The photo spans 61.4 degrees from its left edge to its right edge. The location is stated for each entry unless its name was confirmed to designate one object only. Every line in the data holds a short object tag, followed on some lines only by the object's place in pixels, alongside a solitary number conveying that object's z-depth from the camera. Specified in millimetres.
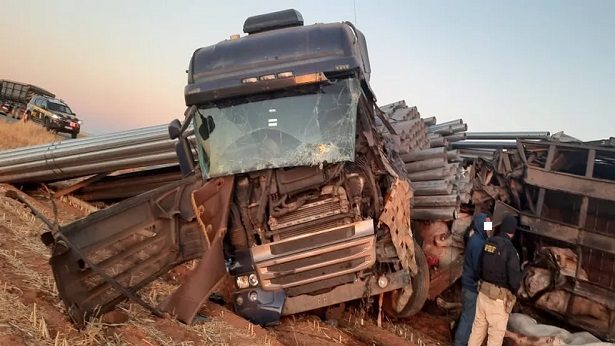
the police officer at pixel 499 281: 5738
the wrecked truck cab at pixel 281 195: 5273
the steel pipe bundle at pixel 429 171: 8273
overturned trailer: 7066
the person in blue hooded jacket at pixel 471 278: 6395
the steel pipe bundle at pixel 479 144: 12392
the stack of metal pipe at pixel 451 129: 12422
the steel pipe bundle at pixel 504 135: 12166
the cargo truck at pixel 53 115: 23161
